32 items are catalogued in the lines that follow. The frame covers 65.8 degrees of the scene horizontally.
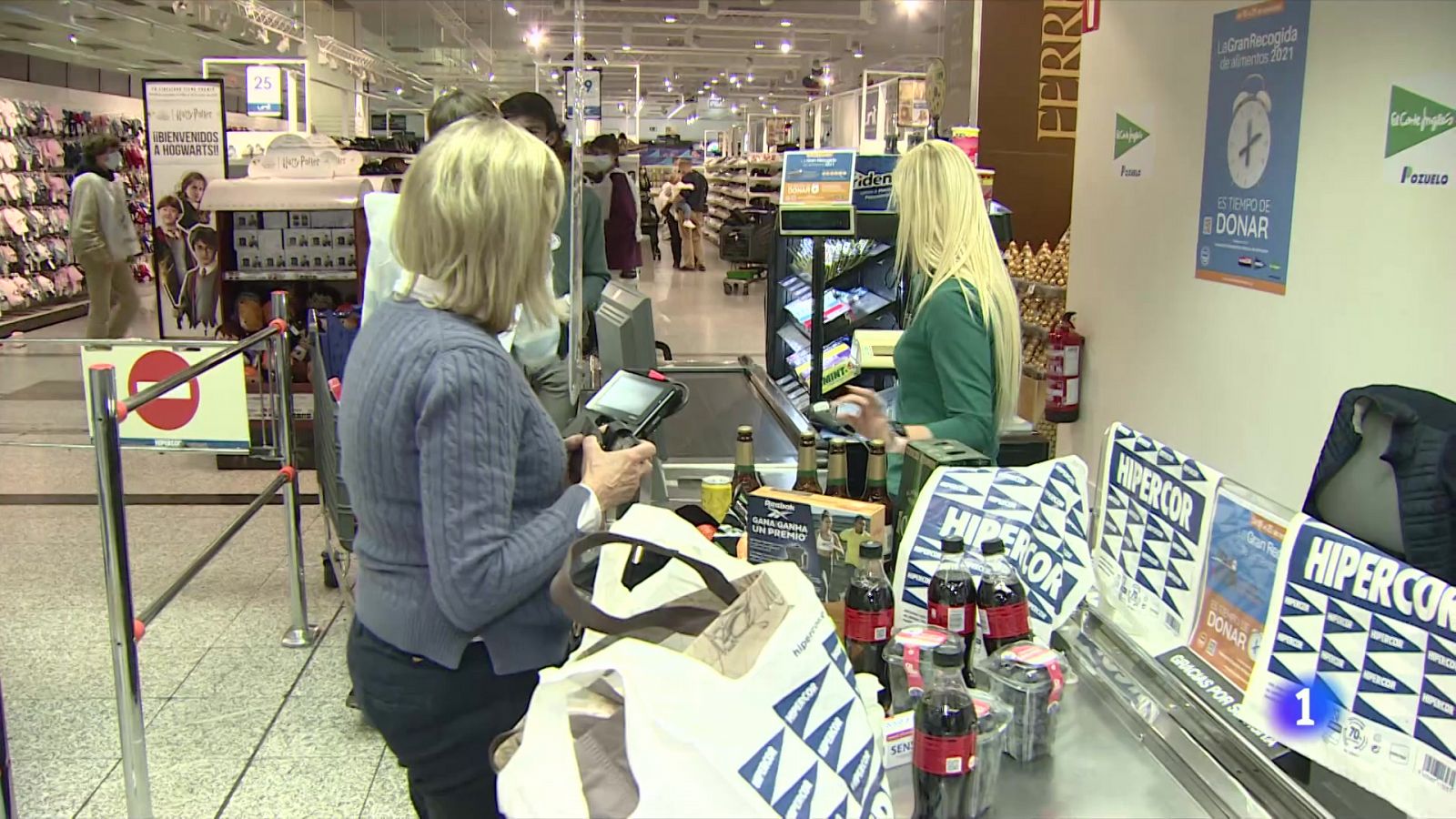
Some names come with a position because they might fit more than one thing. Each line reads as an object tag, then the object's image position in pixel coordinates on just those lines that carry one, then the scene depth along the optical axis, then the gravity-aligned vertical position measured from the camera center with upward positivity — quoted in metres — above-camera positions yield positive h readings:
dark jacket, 2.25 -0.47
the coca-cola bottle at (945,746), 1.33 -0.61
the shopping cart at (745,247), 14.38 -0.27
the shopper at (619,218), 9.95 +0.07
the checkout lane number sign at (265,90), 11.45 +1.32
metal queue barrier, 2.39 -0.79
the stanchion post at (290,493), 3.95 -0.95
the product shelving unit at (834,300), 4.98 -0.34
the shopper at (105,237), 9.08 -0.15
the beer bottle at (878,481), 2.00 -0.44
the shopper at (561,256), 3.16 -0.13
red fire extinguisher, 5.68 -0.71
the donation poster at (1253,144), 4.08 +0.34
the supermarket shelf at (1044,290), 6.33 -0.33
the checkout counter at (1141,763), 1.45 -0.72
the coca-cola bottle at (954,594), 1.63 -0.52
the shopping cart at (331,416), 3.89 -0.68
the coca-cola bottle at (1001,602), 1.63 -0.53
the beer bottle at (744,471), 2.17 -0.47
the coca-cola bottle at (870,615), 1.61 -0.55
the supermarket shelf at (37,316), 11.92 -1.09
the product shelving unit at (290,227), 6.13 -0.04
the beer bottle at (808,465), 2.02 -0.42
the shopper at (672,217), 19.66 +0.17
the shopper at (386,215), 2.93 +0.02
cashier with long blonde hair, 2.46 -0.20
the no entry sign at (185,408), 3.59 -0.60
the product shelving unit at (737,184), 19.19 +0.85
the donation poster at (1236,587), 1.63 -0.52
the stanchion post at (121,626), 2.44 -0.88
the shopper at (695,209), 18.52 +0.28
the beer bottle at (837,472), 2.01 -0.43
